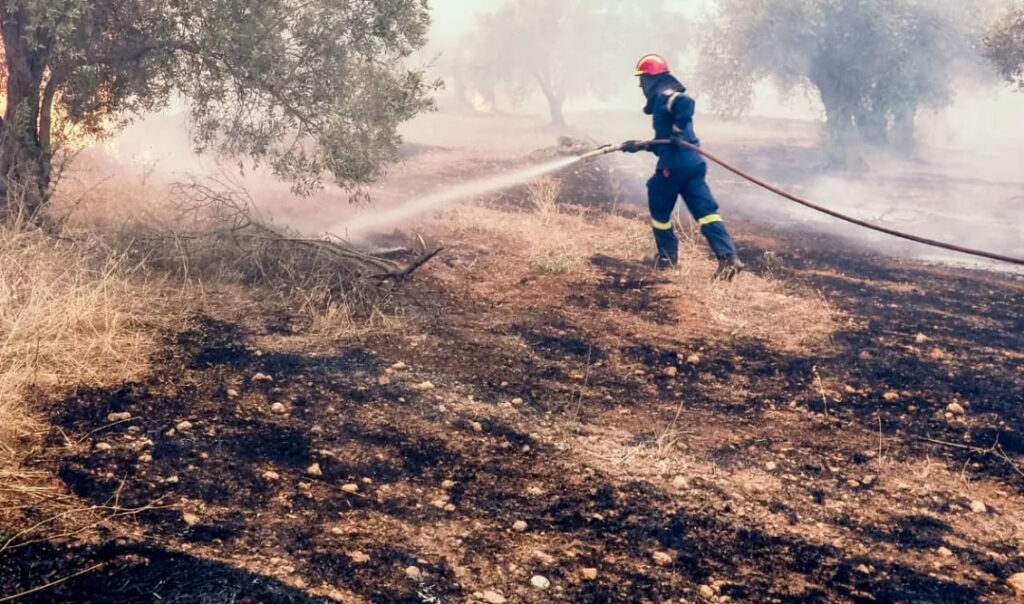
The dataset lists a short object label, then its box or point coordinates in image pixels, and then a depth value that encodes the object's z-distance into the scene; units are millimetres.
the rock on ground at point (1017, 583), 3055
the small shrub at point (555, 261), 7789
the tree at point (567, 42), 29500
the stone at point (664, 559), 3116
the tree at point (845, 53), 21172
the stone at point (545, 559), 3059
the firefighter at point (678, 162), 7531
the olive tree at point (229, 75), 6155
